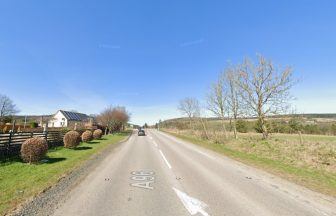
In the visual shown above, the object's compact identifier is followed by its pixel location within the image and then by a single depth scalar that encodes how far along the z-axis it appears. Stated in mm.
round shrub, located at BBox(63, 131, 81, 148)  21125
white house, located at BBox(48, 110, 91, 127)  84812
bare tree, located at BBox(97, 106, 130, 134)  56097
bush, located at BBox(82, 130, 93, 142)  28514
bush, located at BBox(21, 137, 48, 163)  12984
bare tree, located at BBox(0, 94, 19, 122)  79750
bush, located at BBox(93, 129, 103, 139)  34250
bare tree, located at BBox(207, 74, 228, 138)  36469
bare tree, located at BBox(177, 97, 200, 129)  67250
